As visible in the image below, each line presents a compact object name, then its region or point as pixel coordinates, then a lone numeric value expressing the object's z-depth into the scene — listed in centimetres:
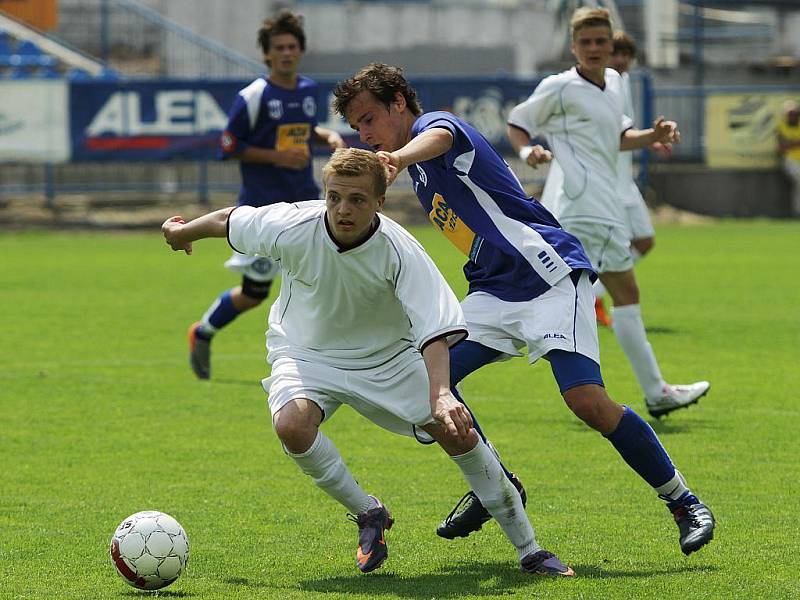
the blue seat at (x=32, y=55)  5219
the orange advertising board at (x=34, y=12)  5612
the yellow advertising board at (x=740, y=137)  5084
